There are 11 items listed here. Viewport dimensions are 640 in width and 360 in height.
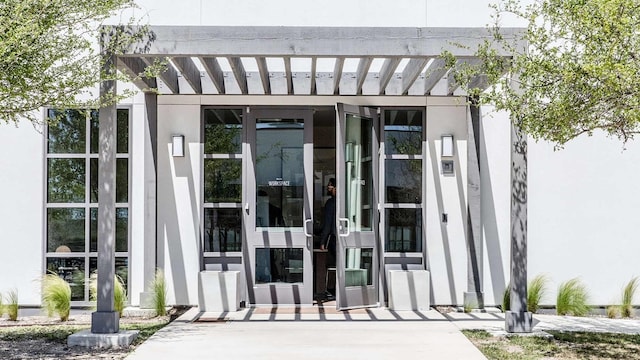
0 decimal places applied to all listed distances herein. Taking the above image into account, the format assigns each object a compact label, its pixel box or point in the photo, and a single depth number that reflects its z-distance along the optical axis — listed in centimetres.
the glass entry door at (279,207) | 991
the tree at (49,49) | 583
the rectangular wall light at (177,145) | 984
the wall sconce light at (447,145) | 998
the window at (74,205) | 970
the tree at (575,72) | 530
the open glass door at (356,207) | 952
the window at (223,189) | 999
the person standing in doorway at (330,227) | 1109
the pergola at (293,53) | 727
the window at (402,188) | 1012
